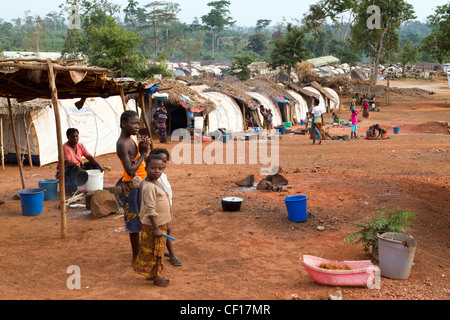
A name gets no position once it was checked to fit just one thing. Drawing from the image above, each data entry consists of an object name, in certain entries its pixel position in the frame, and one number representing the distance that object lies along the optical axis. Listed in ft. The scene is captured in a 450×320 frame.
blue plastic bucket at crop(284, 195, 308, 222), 20.03
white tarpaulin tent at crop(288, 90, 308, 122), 86.84
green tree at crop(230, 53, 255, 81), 123.85
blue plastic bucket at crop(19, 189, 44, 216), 21.94
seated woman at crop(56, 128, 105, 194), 24.73
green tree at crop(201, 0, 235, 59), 242.37
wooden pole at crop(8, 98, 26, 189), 26.69
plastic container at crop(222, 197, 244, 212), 22.04
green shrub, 14.78
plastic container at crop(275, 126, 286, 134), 68.39
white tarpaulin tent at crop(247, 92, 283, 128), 74.74
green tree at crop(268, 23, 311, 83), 107.65
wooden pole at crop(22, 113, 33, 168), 37.32
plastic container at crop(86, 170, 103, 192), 25.16
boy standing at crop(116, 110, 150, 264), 14.25
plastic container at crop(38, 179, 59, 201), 25.26
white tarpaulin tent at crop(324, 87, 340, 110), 107.99
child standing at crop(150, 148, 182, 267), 13.21
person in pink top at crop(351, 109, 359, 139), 56.92
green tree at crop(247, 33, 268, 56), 219.80
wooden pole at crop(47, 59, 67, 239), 17.34
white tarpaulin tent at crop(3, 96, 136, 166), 38.14
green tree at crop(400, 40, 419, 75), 170.50
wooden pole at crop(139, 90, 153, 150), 22.20
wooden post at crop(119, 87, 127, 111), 22.42
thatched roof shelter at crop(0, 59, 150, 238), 17.43
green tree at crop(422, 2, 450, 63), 94.84
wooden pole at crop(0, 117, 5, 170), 35.78
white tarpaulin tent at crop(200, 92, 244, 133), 63.05
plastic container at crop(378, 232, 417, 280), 13.16
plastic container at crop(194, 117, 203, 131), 59.16
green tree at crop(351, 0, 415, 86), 118.93
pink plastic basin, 12.60
